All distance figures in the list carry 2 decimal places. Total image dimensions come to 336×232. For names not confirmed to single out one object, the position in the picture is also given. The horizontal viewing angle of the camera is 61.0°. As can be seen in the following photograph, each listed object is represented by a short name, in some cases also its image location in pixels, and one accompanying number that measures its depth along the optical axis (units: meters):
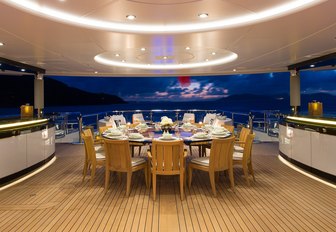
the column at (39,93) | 10.02
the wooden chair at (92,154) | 4.63
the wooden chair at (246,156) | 4.55
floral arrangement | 5.09
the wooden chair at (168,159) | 3.95
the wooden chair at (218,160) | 4.09
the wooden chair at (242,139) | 5.28
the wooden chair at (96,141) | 5.23
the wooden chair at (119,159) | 4.11
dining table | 4.47
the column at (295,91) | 9.60
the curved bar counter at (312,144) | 4.73
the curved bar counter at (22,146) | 4.72
